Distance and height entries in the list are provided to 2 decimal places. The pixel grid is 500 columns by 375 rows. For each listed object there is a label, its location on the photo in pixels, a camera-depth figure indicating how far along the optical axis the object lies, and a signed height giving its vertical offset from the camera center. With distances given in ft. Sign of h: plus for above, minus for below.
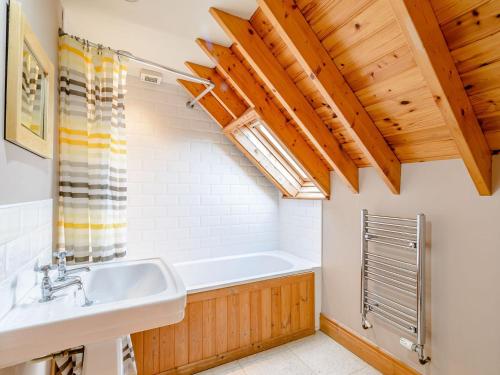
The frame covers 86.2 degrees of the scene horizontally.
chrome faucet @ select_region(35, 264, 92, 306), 3.58 -1.32
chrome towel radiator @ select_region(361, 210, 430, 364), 5.64 -1.95
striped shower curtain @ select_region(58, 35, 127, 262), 5.49 +0.80
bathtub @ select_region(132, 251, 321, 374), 6.46 -3.50
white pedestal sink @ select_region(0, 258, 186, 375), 2.68 -1.53
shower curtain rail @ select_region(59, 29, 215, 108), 5.75 +2.88
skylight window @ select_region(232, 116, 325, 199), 8.88 +1.05
